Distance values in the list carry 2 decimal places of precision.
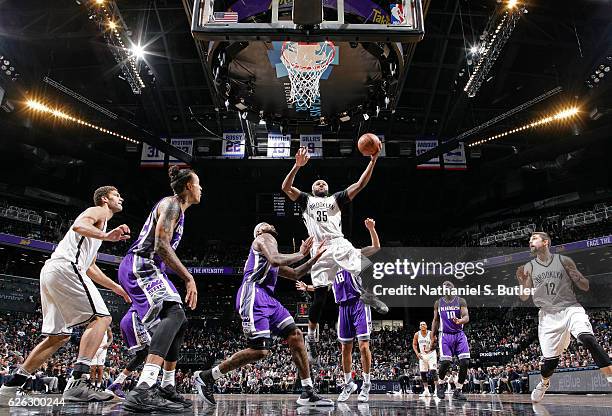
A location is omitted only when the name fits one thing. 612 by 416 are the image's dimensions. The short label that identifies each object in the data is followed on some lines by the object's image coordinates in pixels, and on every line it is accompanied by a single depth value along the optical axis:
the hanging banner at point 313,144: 20.50
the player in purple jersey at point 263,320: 4.50
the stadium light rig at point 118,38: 11.65
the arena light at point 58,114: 15.95
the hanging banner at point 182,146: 20.95
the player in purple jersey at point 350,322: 5.80
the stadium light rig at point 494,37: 11.05
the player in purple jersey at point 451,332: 8.09
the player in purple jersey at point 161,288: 3.29
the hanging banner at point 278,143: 20.45
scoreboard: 23.06
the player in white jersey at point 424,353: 10.89
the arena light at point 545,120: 16.19
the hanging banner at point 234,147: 20.70
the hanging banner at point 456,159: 20.38
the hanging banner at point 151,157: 20.55
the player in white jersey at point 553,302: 5.42
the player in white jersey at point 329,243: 5.80
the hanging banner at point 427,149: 20.34
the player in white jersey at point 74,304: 4.00
